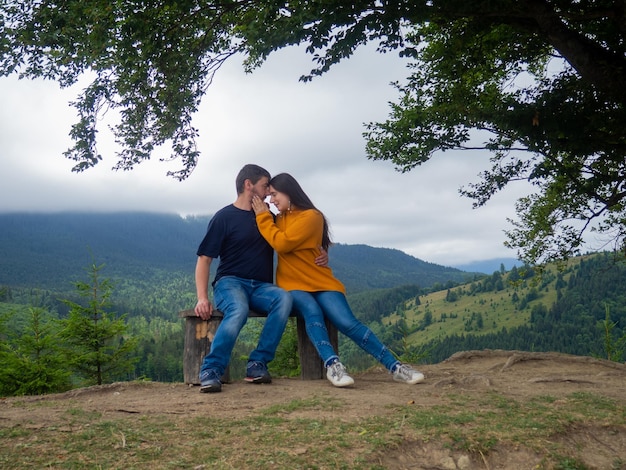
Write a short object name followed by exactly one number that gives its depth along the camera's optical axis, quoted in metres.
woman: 7.29
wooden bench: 7.52
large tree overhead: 7.85
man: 7.15
